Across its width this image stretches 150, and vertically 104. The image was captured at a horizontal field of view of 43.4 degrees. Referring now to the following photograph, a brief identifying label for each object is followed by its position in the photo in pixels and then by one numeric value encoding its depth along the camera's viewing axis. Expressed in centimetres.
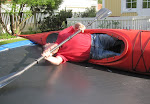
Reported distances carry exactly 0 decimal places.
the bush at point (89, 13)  881
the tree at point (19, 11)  643
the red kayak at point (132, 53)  208
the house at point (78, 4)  1308
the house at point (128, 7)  634
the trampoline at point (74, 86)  158
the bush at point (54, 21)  866
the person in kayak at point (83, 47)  258
